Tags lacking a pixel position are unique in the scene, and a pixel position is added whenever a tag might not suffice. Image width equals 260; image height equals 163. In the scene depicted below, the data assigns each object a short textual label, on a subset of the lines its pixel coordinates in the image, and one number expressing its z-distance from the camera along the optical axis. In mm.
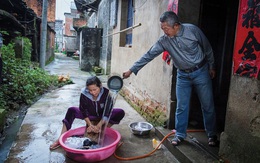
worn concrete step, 2953
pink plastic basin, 2863
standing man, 3135
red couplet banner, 2264
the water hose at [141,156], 3231
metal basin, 4046
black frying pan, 3564
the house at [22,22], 10124
